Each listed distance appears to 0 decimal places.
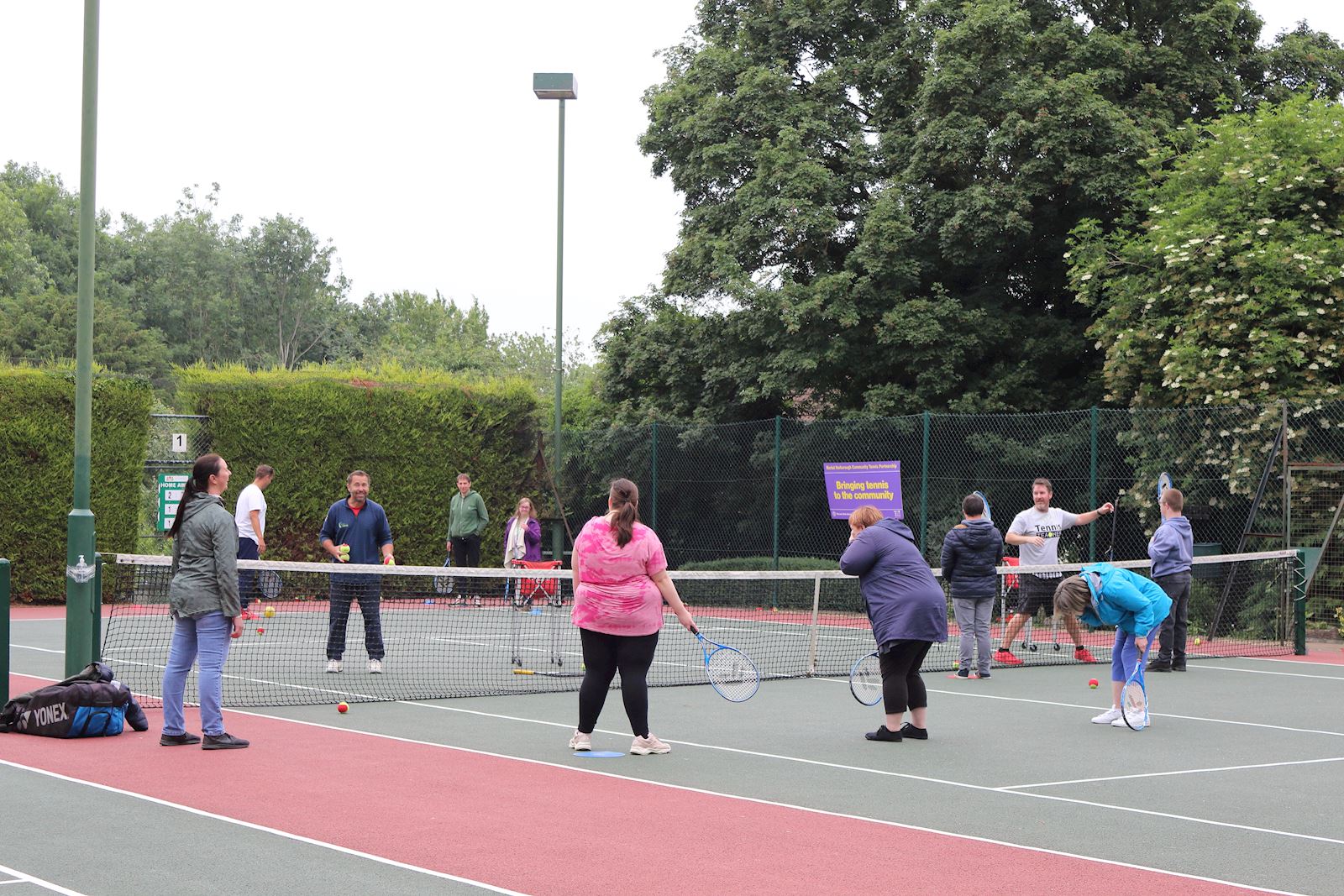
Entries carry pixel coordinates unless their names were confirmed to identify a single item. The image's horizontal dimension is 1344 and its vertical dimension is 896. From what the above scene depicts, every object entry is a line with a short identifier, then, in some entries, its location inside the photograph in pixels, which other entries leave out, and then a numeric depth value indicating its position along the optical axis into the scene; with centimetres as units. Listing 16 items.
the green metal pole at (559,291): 2423
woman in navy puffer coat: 973
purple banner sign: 2055
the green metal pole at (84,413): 1026
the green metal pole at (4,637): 981
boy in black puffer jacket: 1356
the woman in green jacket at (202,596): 912
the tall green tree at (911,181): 2264
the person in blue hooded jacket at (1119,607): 1019
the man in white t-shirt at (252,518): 1494
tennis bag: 923
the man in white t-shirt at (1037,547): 1502
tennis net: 1277
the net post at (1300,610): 1611
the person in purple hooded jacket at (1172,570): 1415
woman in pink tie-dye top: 893
